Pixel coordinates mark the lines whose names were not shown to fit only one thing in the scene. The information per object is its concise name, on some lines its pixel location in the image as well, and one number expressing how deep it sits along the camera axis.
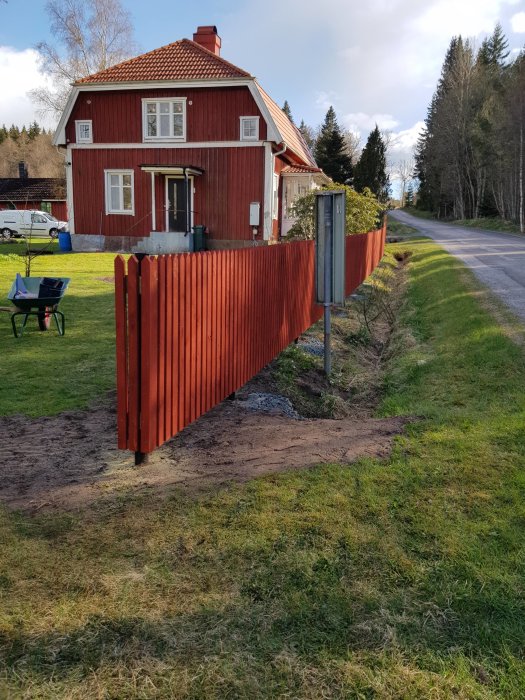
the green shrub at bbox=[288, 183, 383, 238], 16.69
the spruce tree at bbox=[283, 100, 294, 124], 96.50
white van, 35.91
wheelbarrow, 8.15
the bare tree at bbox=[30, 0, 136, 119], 36.81
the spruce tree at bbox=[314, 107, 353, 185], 56.78
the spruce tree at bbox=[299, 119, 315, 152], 89.95
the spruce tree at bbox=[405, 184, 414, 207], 111.02
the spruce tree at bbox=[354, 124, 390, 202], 51.09
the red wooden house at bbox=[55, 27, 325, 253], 22.70
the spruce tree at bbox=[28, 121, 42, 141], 106.55
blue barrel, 24.88
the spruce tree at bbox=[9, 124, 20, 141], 107.01
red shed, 55.66
